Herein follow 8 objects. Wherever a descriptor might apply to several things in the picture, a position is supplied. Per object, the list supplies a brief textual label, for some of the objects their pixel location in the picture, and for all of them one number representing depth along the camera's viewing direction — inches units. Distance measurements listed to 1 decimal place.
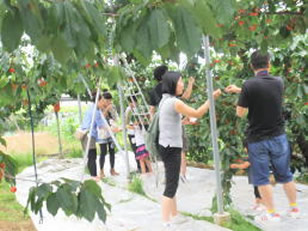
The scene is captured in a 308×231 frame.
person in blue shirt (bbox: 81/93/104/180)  237.8
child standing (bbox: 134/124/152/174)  252.4
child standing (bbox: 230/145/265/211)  150.8
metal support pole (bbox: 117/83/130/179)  225.5
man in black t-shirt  133.7
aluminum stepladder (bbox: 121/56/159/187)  237.2
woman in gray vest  138.0
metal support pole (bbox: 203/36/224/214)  133.6
